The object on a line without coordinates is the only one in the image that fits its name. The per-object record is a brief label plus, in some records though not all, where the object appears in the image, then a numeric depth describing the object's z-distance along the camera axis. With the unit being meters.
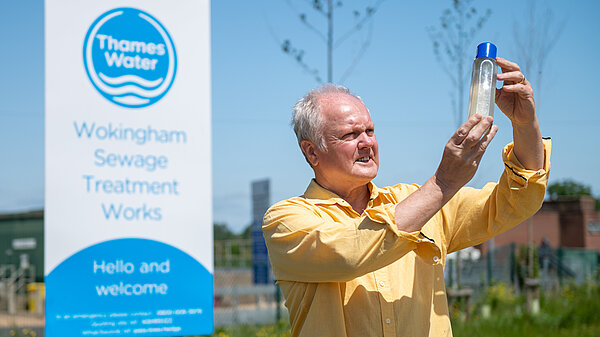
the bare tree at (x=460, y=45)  8.49
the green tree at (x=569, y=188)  69.03
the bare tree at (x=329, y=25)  5.50
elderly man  1.91
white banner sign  3.62
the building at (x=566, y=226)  32.69
